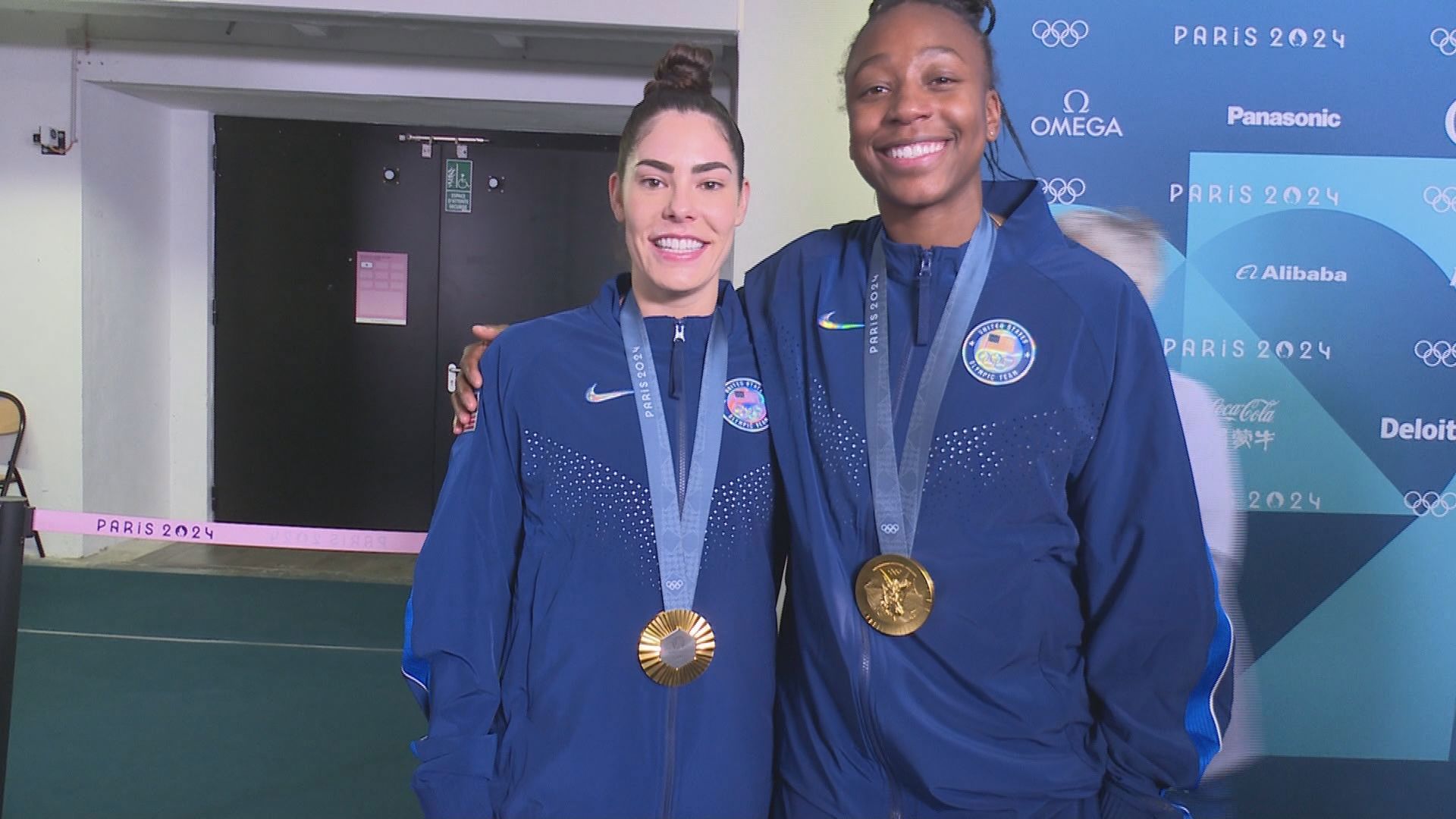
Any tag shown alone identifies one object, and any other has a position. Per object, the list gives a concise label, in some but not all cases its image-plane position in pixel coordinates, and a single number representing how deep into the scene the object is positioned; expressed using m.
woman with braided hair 1.41
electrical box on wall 6.12
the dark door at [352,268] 6.90
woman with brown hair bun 1.49
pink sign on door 6.92
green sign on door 6.91
